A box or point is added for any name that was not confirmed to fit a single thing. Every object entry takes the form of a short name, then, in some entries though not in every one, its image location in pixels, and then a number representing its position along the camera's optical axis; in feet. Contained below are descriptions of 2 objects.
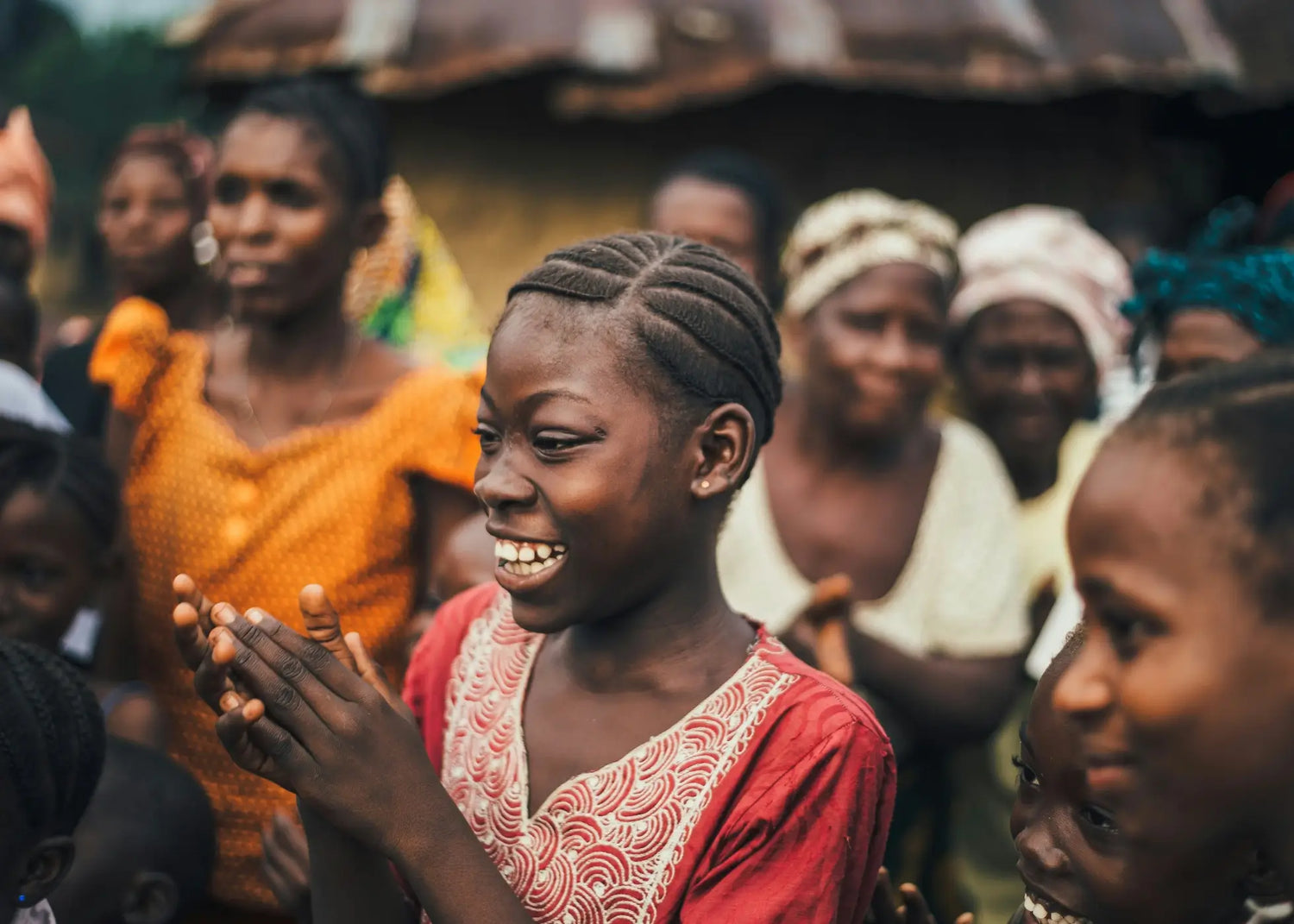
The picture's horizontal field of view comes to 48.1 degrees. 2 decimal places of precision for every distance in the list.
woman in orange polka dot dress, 9.59
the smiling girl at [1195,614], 4.39
